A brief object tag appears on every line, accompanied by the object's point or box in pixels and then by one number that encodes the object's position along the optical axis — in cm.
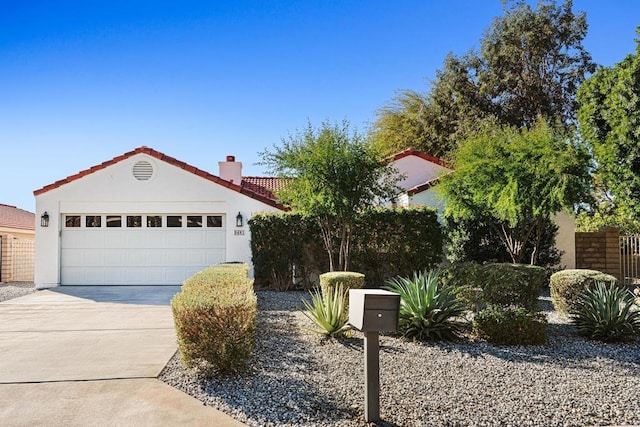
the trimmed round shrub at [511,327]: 761
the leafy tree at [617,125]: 1189
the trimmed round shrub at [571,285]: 967
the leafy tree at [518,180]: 1225
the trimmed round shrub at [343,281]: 979
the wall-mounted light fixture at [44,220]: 1631
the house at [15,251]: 1909
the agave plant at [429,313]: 774
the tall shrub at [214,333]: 581
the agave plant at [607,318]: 804
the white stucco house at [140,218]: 1647
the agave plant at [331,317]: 783
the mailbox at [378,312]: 473
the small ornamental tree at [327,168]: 1197
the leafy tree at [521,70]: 2519
